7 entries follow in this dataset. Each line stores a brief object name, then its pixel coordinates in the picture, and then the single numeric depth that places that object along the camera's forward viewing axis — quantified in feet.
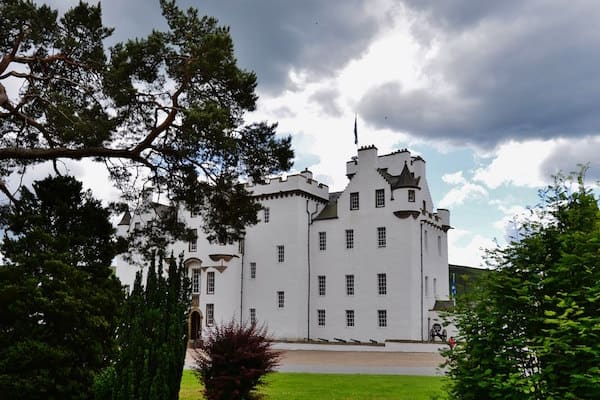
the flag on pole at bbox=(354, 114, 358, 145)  163.94
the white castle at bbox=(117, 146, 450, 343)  141.79
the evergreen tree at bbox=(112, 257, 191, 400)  36.24
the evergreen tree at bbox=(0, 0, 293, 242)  54.24
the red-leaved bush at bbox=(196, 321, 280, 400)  43.37
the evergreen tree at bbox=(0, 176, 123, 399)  42.27
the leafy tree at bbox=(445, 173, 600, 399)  20.30
